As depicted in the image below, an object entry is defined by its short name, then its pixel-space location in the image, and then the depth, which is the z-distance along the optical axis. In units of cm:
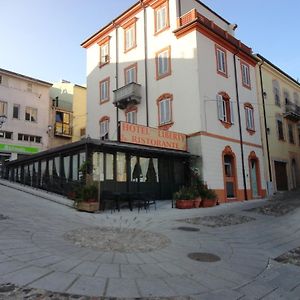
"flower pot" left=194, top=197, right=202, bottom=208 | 1333
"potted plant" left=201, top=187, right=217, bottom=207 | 1400
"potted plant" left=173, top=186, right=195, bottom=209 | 1285
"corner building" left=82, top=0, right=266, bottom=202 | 1642
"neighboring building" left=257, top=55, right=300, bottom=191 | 2115
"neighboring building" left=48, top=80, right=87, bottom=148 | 2966
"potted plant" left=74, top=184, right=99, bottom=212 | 1088
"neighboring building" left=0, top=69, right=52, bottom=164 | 2595
